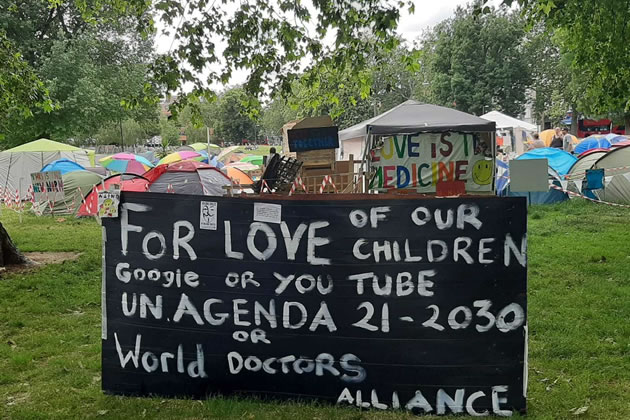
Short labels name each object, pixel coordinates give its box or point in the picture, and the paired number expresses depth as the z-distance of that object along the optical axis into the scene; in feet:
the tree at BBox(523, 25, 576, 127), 142.89
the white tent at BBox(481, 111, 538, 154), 80.48
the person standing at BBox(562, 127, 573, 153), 72.74
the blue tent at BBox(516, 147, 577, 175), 47.37
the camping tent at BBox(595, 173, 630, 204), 41.98
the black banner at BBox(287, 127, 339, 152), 38.34
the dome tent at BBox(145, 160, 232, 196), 44.39
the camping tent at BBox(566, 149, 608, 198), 45.11
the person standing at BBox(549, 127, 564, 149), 65.92
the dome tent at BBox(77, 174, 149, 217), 47.21
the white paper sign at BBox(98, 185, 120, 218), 11.85
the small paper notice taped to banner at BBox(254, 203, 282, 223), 11.39
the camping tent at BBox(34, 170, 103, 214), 54.34
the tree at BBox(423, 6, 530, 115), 152.46
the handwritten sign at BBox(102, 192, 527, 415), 10.77
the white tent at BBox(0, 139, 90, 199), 65.82
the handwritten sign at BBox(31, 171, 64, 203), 51.98
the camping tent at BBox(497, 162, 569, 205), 45.06
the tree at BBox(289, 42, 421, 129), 22.70
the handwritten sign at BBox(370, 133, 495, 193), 40.34
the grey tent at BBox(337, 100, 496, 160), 37.50
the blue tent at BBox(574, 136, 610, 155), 70.49
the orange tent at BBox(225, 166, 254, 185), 58.95
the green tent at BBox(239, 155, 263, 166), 92.27
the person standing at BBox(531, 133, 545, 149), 57.41
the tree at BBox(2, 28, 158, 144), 73.72
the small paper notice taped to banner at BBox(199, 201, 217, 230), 11.60
